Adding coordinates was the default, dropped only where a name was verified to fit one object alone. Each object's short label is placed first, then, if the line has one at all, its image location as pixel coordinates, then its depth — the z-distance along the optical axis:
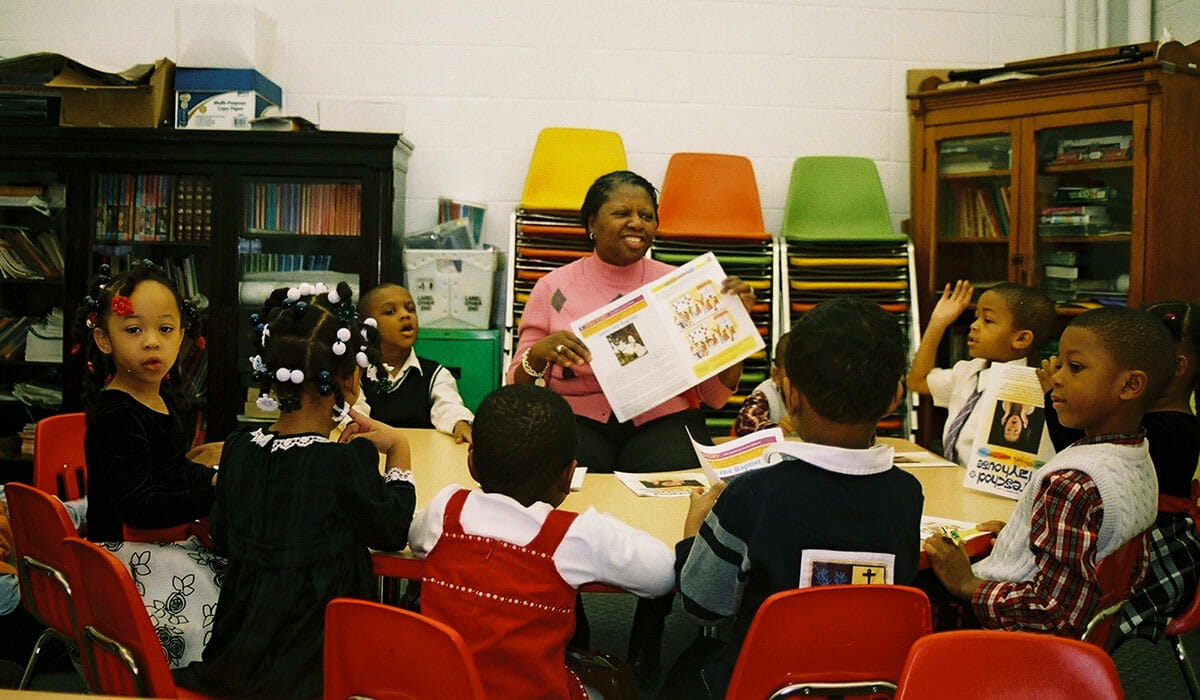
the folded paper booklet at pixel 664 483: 2.19
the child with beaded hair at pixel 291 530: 1.66
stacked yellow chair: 4.11
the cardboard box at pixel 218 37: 4.12
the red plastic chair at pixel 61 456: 2.52
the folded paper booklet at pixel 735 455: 2.02
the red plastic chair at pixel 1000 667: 1.17
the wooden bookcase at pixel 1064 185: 3.81
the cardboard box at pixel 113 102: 4.07
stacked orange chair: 4.16
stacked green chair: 4.20
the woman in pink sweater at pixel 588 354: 2.73
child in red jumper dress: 1.51
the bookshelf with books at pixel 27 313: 4.29
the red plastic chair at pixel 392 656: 1.24
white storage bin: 4.14
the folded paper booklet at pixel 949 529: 1.87
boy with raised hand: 2.65
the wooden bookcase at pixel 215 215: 4.09
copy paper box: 4.09
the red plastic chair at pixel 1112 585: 1.80
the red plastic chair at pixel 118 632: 1.46
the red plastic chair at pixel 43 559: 1.77
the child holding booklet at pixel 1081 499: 1.72
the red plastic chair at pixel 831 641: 1.37
